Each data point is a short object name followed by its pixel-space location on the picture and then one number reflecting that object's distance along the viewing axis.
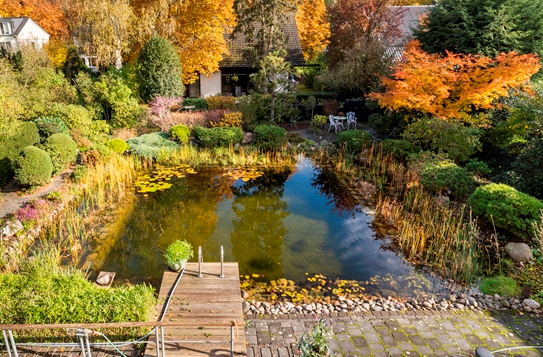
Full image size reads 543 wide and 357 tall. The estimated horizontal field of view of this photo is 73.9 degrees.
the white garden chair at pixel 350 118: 16.86
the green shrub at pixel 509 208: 7.54
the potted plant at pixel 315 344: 4.23
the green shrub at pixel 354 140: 14.10
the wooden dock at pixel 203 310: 4.68
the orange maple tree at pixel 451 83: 11.02
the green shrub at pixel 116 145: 12.78
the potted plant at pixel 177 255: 6.20
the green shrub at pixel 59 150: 10.68
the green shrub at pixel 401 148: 12.89
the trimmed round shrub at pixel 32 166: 9.52
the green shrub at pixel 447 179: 9.95
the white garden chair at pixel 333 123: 16.80
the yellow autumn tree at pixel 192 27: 18.25
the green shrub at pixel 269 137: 14.46
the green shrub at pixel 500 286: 6.43
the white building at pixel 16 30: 28.98
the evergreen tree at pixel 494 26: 13.22
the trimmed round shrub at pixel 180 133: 14.23
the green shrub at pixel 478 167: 11.34
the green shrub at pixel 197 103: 18.81
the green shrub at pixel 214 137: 14.05
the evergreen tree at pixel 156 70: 16.42
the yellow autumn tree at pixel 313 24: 29.75
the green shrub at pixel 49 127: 11.89
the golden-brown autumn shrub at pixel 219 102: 18.09
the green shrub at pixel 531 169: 9.31
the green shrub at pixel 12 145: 9.91
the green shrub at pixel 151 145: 12.98
